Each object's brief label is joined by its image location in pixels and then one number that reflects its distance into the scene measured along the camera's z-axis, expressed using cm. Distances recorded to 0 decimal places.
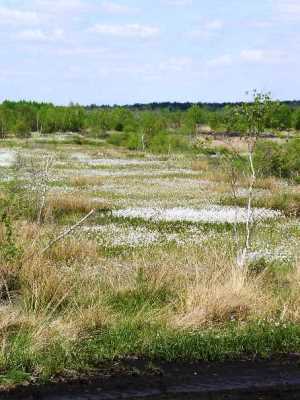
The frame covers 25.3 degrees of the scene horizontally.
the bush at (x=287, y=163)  3859
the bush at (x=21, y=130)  9825
